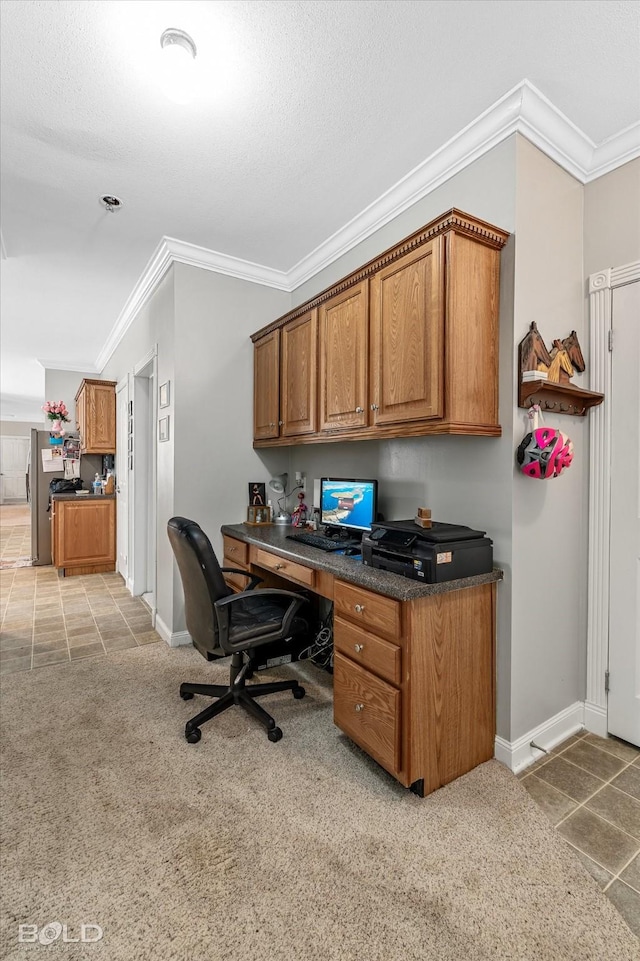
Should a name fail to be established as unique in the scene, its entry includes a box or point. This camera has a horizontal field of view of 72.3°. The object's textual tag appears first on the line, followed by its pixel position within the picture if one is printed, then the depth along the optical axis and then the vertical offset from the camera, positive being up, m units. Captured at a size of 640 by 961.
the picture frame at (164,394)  3.23 +0.61
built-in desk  1.63 -0.77
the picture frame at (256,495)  3.33 -0.15
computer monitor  2.45 -0.17
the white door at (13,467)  12.41 +0.22
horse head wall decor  1.81 +0.52
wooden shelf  1.79 +0.35
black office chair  1.95 -0.70
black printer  1.66 -0.30
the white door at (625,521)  1.97 -0.21
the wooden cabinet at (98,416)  5.21 +0.71
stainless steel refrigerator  5.59 -0.21
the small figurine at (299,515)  3.21 -0.29
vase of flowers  5.79 +0.79
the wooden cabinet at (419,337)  1.76 +0.63
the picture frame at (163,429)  3.25 +0.35
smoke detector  2.55 +1.61
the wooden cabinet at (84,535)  5.05 -0.70
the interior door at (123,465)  4.52 +0.11
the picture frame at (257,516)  3.23 -0.30
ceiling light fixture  1.55 +1.55
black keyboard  2.34 -0.37
